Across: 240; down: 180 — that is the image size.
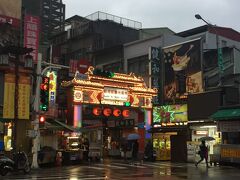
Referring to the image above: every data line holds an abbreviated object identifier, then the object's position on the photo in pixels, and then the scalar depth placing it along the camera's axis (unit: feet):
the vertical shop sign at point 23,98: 70.45
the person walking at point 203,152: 70.56
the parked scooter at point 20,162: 57.23
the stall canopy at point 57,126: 75.31
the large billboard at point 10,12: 91.86
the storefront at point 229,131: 70.37
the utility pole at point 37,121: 65.54
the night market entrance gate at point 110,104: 86.12
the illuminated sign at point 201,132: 84.97
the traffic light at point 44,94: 64.91
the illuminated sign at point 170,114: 89.03
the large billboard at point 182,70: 94.77
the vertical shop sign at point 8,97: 68.19
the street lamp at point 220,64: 82.29
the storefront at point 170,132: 83.95
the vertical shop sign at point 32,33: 74.43
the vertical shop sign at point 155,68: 101.21
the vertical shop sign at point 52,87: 84.89
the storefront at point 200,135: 79.91
